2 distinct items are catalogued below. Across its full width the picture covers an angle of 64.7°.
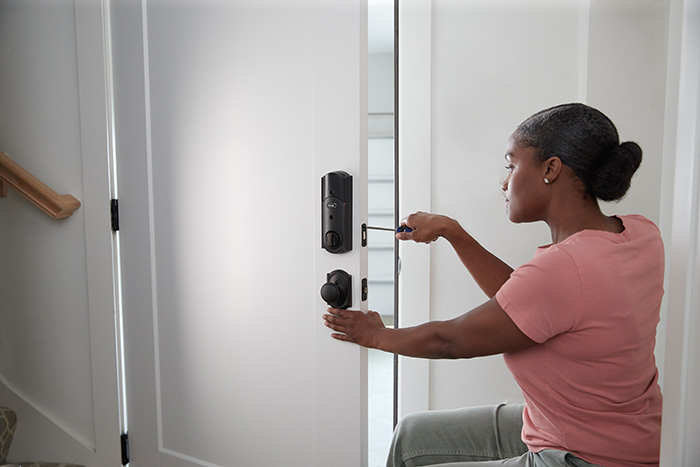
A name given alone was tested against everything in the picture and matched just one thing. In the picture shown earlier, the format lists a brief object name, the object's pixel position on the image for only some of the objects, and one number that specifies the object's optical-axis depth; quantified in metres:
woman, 1.04
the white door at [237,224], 1.28
